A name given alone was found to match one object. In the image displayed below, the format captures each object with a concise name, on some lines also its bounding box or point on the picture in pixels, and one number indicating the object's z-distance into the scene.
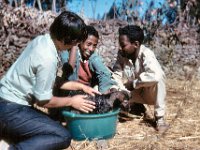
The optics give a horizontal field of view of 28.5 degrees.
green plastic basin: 3.54
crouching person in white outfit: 4.09
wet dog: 3.65
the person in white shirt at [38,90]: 3.13
